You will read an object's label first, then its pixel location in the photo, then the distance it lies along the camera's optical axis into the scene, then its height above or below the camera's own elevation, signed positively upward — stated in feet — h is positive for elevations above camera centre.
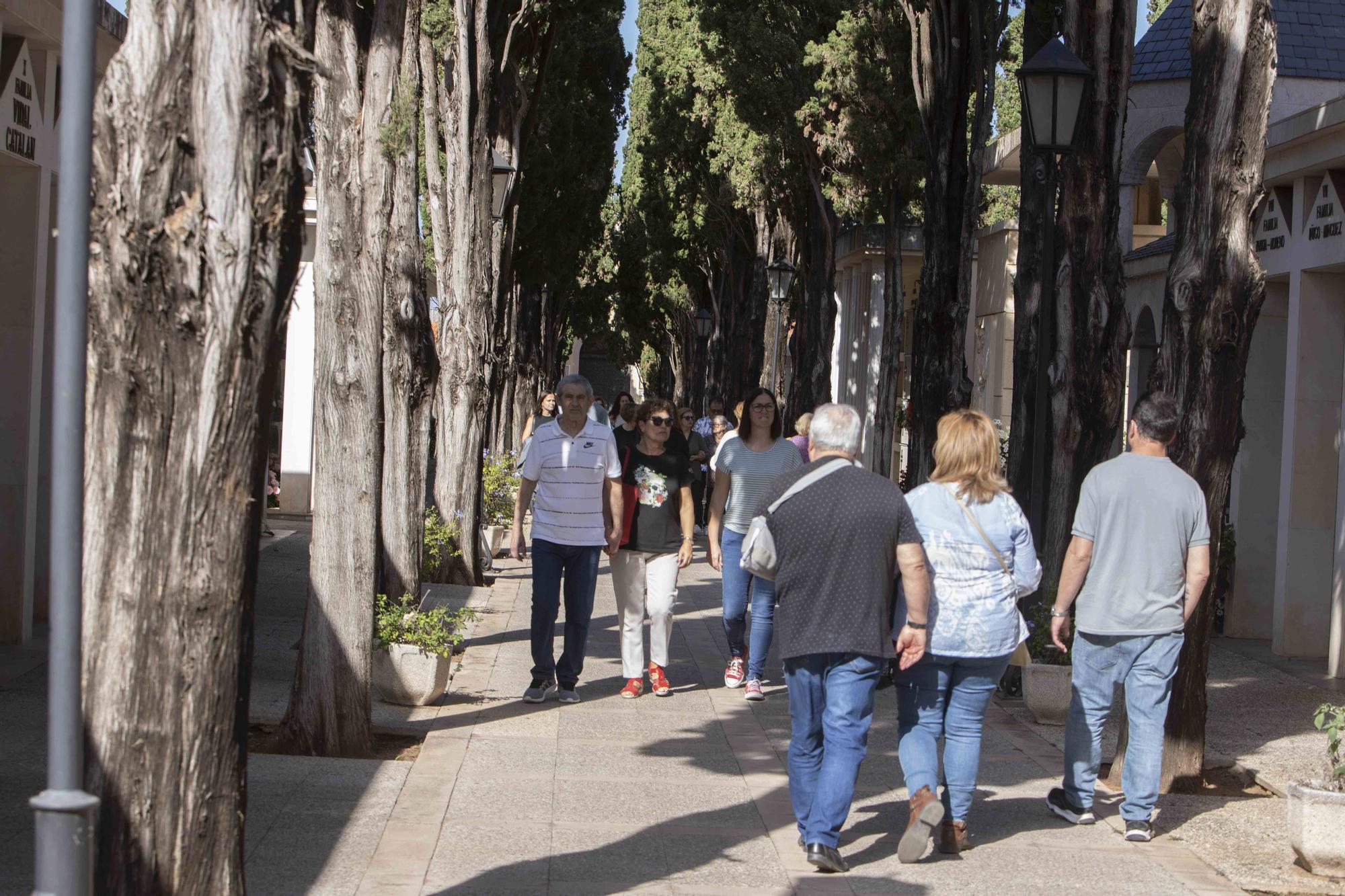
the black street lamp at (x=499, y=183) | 57.67 +7.58
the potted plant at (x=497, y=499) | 67.51 -5.33
